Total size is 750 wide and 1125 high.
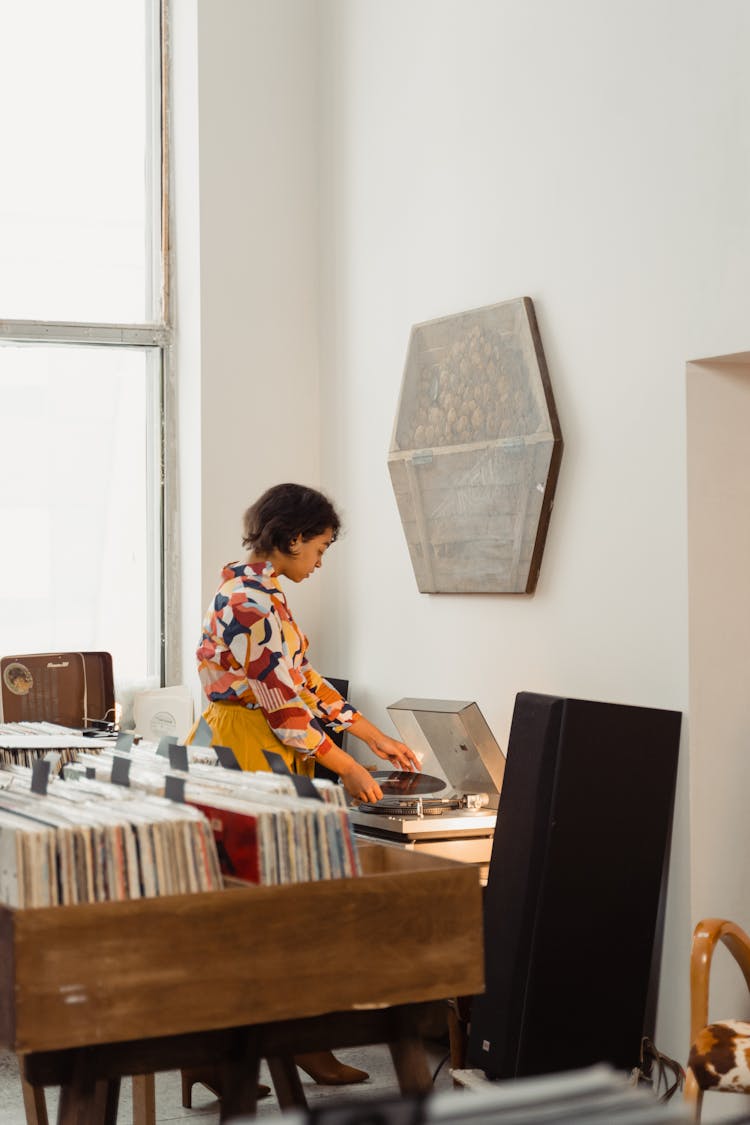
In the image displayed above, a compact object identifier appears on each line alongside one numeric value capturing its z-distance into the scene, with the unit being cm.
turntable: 409
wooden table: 188
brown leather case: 525
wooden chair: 294
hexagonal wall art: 430
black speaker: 368
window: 595
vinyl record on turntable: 417
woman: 364
